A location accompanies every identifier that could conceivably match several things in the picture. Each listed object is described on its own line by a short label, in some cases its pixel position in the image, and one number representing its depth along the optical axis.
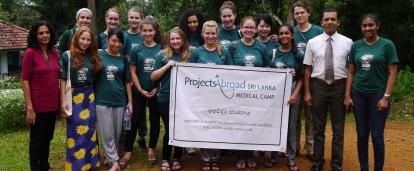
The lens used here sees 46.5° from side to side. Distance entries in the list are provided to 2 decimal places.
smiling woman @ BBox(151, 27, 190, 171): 5.84
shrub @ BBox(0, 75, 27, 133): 10.63
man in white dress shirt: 5.72
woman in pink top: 5.34
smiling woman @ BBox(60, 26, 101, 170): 5.64
